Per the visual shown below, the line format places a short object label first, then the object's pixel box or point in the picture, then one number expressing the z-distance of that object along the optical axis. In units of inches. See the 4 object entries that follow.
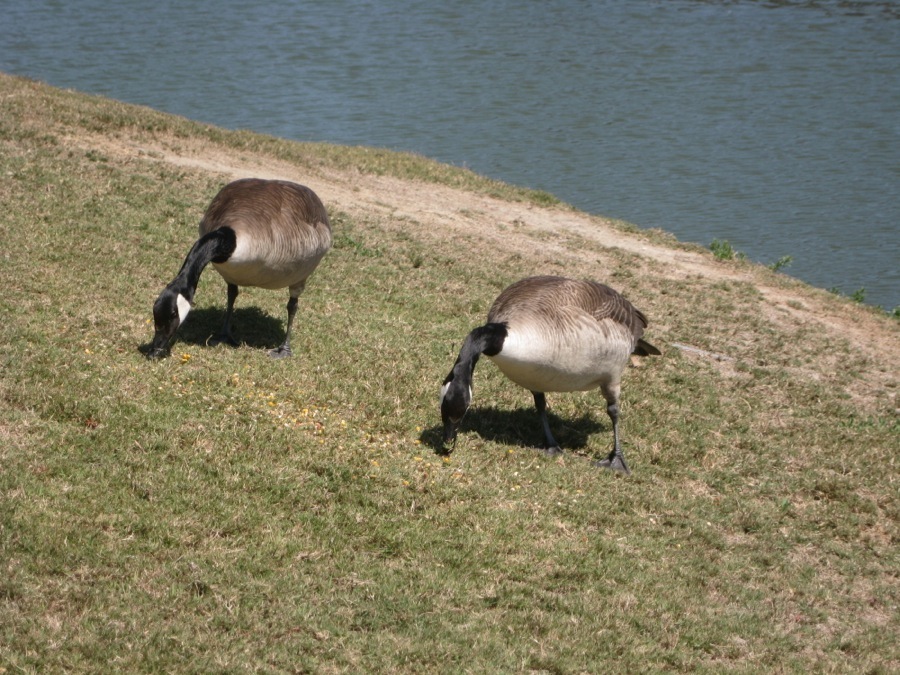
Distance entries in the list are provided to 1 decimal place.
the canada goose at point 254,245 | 652.1
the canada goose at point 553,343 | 589.6
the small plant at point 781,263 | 1339.8
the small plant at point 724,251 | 1322.6
